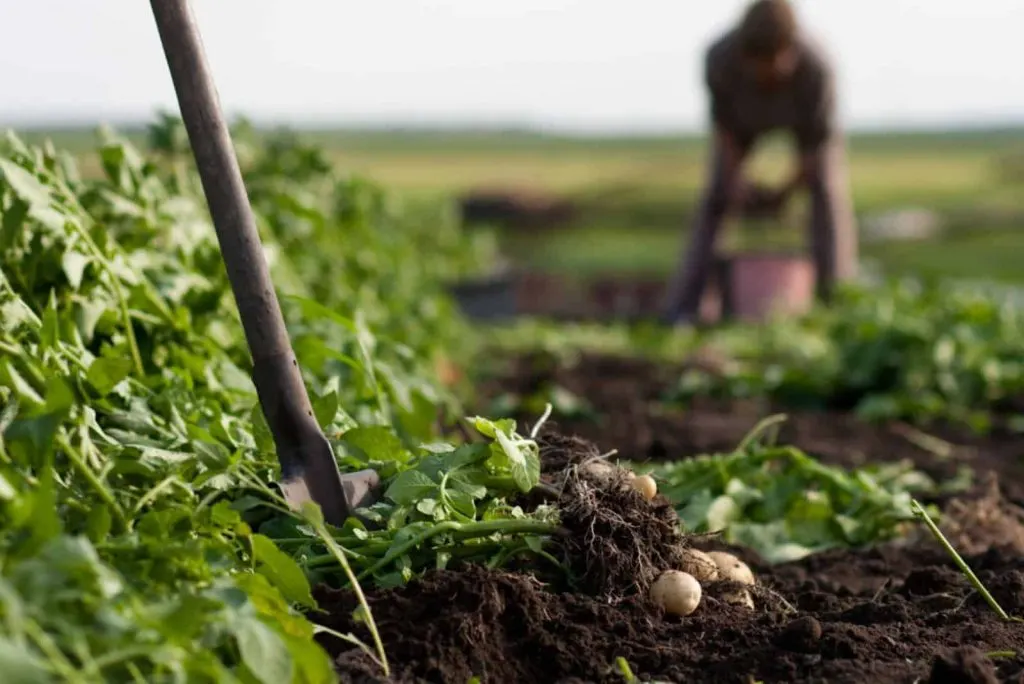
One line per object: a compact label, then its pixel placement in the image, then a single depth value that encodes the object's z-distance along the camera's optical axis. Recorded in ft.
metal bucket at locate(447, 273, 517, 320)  47.03
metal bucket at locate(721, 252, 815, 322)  40.16
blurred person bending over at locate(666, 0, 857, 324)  36.04
